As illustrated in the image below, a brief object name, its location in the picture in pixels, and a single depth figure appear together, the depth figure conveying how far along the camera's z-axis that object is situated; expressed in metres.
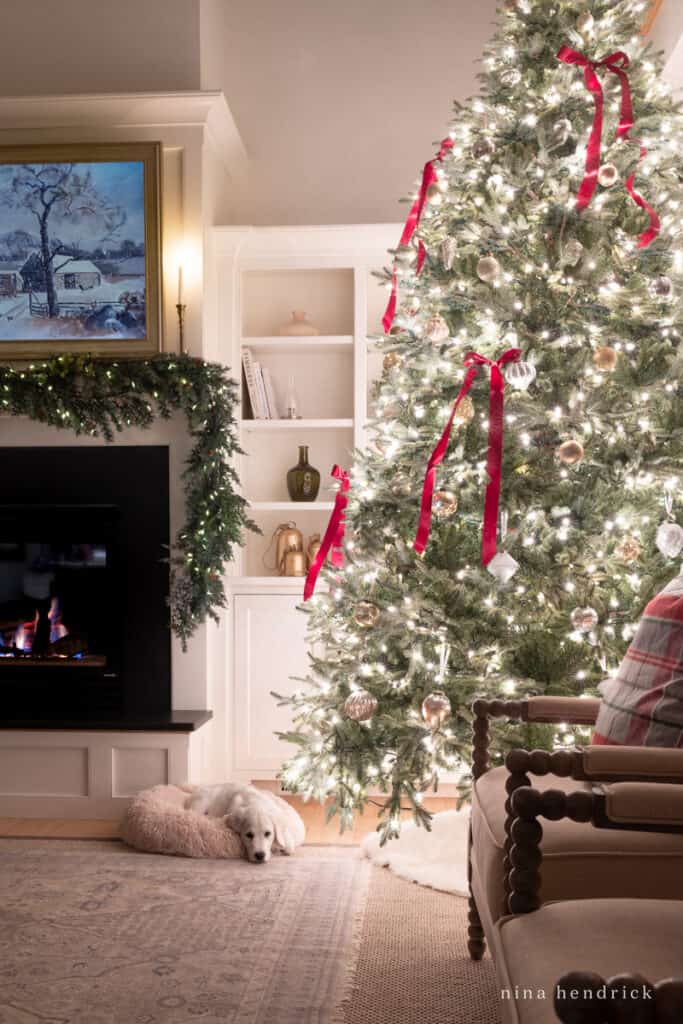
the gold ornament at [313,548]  4.19
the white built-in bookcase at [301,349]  4.12
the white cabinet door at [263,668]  4.01
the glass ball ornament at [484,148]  2.66
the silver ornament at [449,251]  2.66
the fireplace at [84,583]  3.81
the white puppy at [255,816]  3.11
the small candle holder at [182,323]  3.73
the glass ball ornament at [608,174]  2.59
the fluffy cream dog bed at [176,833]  3.13
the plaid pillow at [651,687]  1.61
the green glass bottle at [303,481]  4.17
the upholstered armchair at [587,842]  1.35
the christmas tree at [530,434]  2.59
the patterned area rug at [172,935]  2.06
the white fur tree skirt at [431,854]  2.89
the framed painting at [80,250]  3.77
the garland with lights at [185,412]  3.64
